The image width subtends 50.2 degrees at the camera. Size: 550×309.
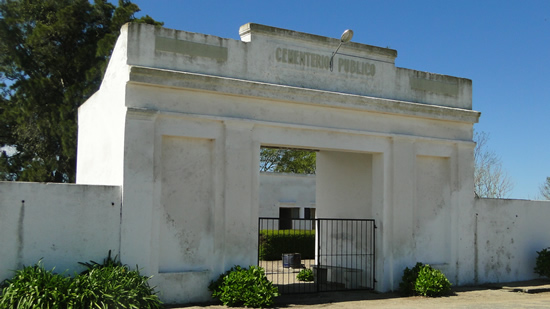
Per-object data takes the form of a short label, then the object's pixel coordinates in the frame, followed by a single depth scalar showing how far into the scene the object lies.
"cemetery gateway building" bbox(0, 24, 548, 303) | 10.45
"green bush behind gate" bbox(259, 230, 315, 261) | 21.86
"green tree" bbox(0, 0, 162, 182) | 26.00
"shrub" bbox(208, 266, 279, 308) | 10.75
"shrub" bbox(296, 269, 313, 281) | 15.58
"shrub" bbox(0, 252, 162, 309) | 8.73
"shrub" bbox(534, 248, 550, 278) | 15.63
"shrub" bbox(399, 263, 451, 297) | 12.99
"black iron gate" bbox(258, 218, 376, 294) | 13.93
